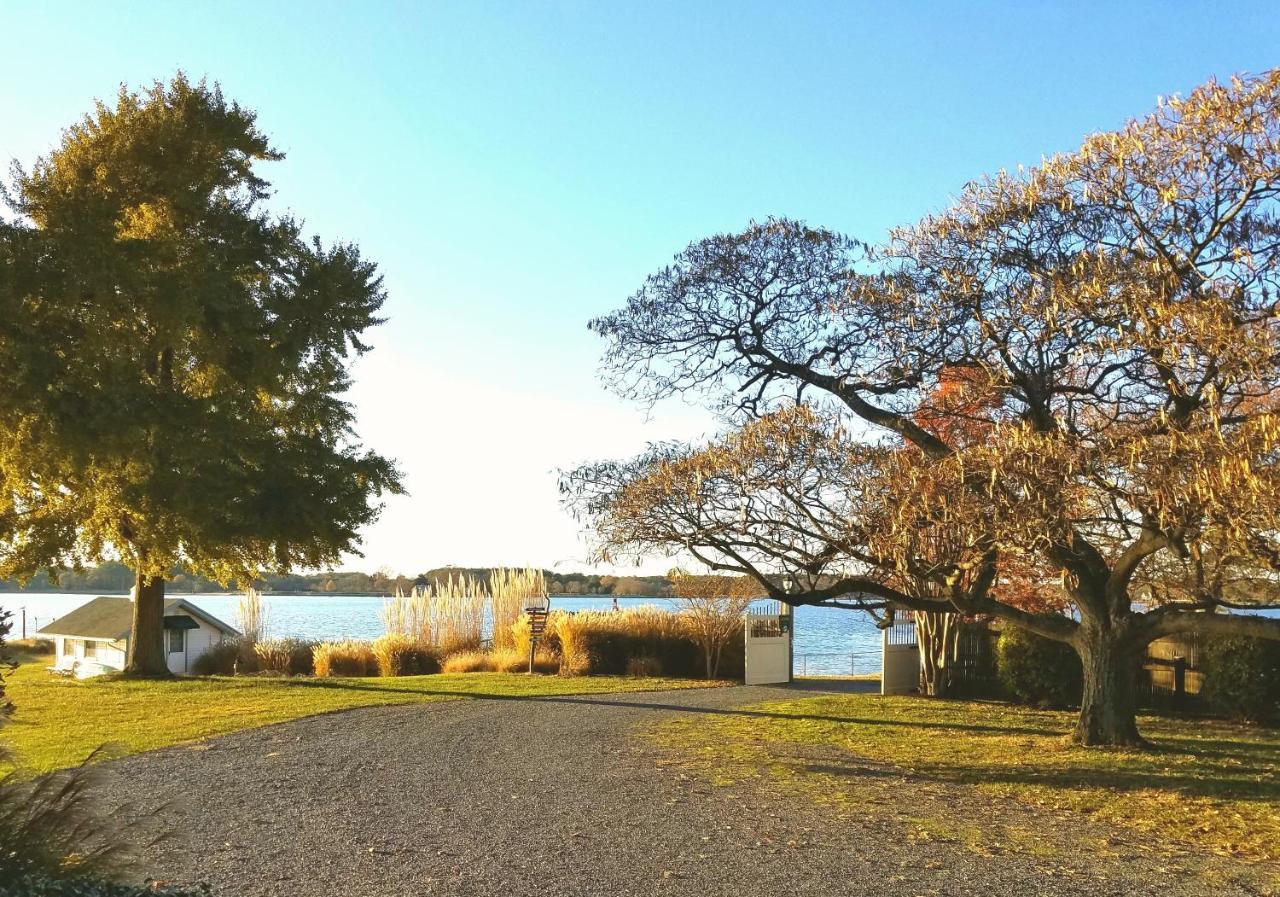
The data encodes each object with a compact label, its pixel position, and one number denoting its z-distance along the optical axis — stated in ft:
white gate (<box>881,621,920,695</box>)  62.18
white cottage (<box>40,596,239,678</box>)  83.61
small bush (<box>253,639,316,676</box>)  76.69
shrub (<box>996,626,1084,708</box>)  53.11
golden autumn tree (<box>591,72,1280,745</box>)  26.00
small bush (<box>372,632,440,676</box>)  73.56
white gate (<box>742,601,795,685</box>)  66.33
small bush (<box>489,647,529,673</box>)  71.26
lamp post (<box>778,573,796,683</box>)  68.08
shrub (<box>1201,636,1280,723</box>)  46.39
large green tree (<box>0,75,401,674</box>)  49.32
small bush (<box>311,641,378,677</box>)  72.84
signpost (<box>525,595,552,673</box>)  68.27
